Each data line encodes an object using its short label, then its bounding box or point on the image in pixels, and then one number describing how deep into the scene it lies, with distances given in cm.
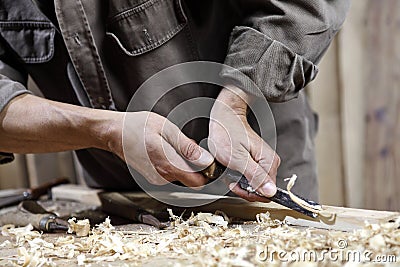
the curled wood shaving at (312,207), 187
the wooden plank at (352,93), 272
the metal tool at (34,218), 199
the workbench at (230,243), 175
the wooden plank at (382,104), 271
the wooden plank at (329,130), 273
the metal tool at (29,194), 227
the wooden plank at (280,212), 184
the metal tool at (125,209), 196
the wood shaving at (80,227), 193
